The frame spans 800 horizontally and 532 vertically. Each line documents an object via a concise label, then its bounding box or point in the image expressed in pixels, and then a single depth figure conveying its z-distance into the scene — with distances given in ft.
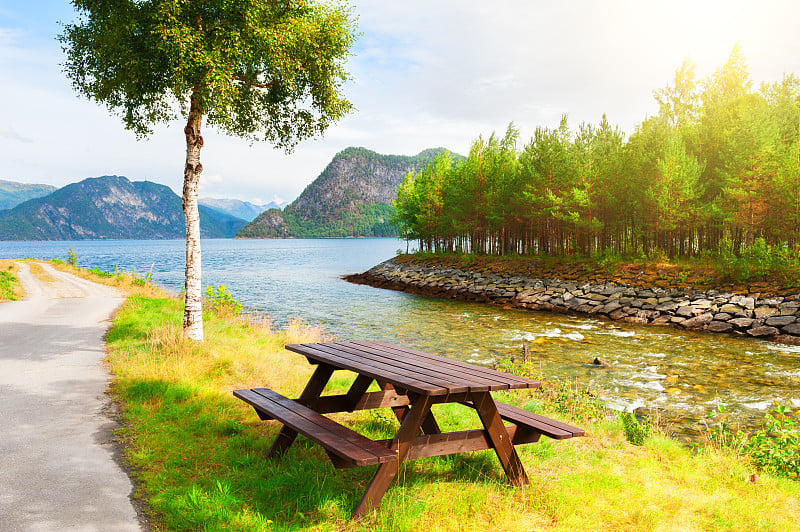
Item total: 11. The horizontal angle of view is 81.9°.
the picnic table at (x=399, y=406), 12.40
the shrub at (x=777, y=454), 19.08
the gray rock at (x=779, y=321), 63.95
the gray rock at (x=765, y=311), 67.21
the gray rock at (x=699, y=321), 71.36
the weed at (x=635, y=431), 21.71
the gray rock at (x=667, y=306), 77.88
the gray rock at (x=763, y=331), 63.70
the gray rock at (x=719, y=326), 68.33
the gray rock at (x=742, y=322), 67.05
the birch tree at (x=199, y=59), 28.08
